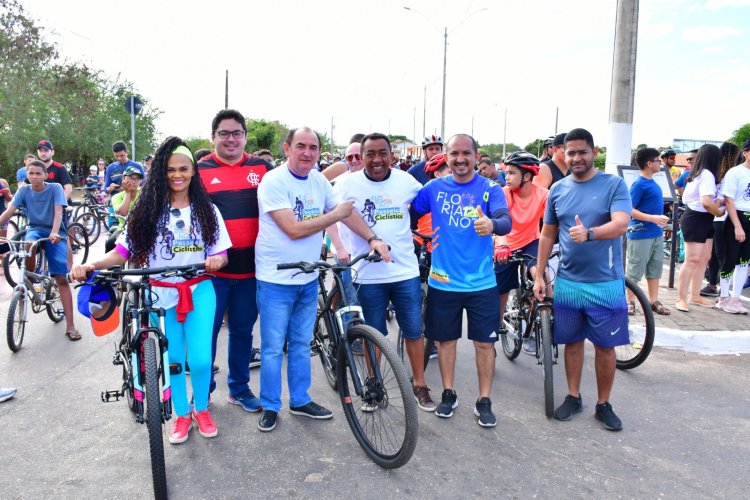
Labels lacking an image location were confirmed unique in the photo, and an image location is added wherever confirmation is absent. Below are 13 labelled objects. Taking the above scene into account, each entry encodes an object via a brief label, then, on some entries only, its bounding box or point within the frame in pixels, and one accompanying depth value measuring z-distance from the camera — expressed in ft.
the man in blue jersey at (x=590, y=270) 12.05
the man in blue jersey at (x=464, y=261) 12.67
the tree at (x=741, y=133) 160.62
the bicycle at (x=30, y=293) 17.33
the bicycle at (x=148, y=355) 9.55
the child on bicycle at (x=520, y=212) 15.98
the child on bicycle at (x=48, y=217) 19.04
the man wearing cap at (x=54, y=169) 29.12
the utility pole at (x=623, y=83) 21.47
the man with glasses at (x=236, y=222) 12.70
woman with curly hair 11.10
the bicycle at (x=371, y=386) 10.07
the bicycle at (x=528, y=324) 13.17
